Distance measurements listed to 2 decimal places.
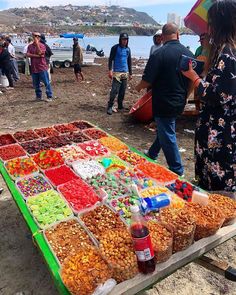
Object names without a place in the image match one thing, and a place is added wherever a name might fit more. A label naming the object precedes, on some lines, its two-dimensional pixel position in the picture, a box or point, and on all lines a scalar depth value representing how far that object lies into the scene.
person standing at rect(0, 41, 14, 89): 8.85
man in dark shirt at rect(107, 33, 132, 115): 6.09
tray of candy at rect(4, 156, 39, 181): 2.43
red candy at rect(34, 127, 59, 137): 3.31
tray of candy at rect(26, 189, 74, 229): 1.87
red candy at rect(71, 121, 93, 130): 3.54
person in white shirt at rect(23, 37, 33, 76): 12.12
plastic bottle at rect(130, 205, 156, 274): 1.32
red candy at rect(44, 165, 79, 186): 2.38
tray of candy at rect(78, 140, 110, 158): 2.78
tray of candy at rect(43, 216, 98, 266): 1.60
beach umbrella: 4.11
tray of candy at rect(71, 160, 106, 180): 2.40
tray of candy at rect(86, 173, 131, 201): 2.15
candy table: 1.37
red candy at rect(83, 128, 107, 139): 3.21
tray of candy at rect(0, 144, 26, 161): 2.74
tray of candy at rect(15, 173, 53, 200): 2.19
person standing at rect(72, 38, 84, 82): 9.90
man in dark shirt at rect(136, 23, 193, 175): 2.94
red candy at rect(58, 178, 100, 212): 2.03
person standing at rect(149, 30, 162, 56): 5.89
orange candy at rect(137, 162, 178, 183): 2.32
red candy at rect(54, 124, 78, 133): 3.40
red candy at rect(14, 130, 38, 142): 3.21
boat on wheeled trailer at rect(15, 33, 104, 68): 15.20
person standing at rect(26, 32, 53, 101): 7.02
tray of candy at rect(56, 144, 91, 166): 2.69
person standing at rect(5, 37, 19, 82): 10.07
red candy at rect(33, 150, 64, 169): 2.62
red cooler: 5.39
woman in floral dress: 1.93
